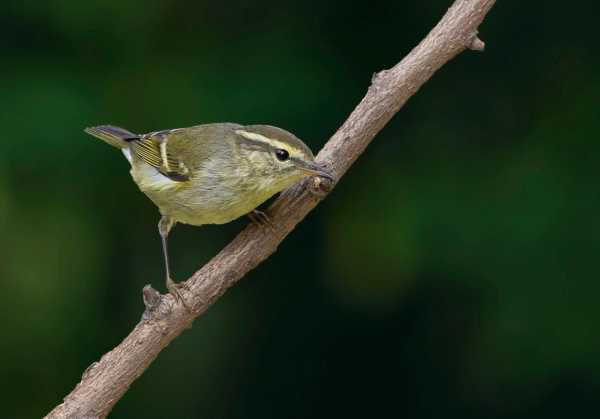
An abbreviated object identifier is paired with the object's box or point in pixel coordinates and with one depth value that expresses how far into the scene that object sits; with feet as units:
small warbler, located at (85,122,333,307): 19.54
